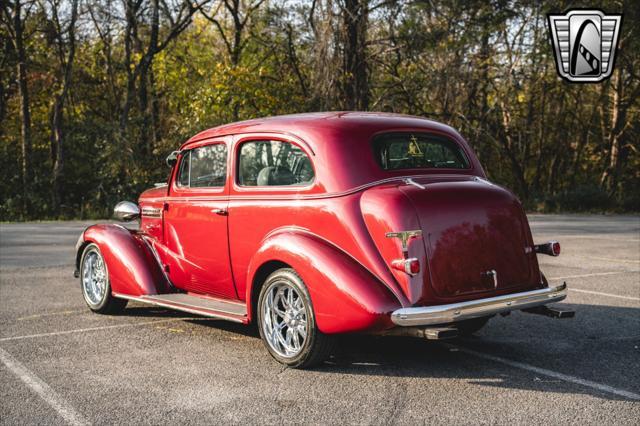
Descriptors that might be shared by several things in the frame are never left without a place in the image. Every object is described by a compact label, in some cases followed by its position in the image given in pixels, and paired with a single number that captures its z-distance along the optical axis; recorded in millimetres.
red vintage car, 5012
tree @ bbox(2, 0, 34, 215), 27031
